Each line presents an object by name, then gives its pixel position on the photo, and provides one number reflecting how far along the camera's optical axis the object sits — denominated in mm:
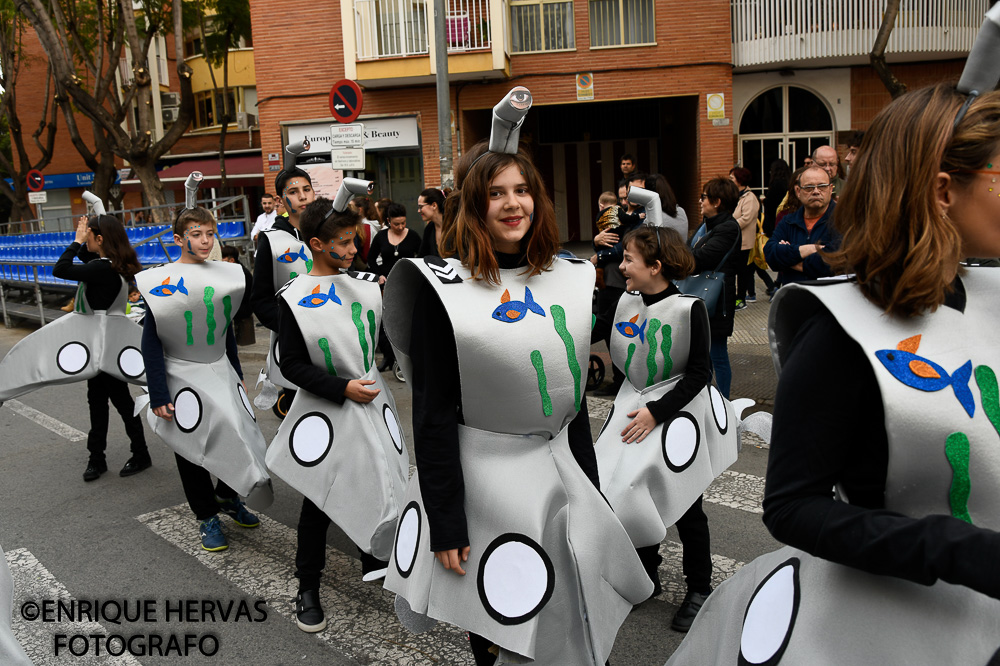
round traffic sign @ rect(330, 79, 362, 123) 10414
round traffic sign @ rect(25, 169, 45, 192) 22844
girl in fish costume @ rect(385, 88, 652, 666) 2154
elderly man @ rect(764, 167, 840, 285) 5301
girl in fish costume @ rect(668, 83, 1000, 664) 1317
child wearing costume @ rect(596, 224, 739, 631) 3324
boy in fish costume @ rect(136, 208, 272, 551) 4312
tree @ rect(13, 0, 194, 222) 16766
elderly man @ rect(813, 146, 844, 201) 6648
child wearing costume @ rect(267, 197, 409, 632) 3576
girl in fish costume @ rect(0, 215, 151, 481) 5762
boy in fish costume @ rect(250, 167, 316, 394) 4797
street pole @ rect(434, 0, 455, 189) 10688
